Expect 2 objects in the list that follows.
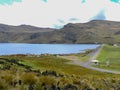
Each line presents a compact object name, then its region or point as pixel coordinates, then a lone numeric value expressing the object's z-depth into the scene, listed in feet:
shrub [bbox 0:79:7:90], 46.91
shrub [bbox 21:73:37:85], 55.85
